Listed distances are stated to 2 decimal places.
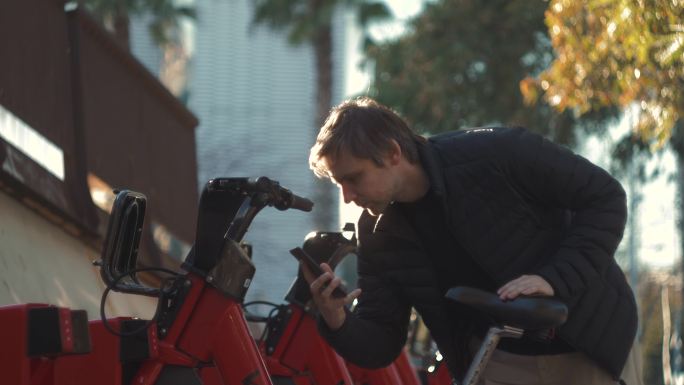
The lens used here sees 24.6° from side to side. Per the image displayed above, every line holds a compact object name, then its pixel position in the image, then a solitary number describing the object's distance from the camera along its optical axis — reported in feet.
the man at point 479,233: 13.91
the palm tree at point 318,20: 90.68
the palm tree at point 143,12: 82.99
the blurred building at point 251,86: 202.90
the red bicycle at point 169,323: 14.74
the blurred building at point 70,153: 22.07
